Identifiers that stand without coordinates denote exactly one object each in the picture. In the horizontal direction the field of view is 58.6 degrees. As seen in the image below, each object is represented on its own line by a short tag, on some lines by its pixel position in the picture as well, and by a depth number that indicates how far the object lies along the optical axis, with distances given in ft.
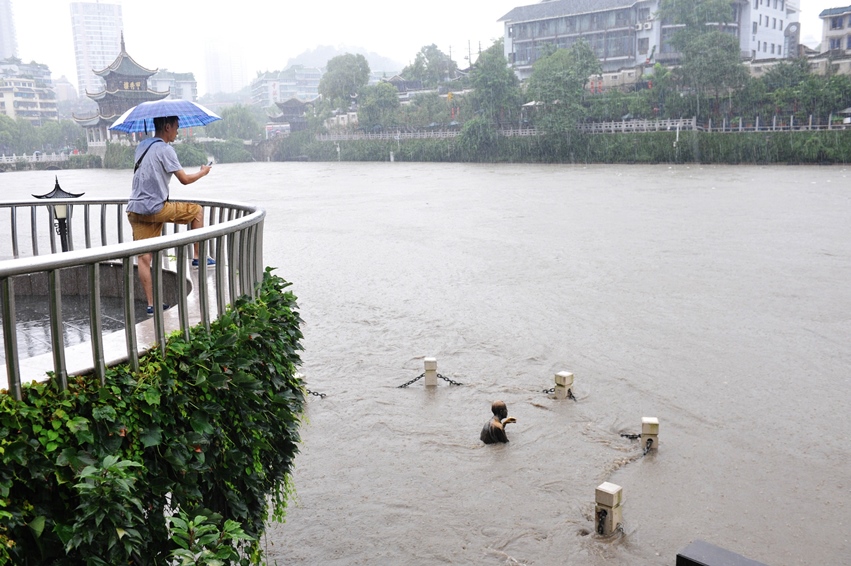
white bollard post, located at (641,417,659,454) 18.30
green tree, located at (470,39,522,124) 153.48
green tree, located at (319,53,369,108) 211.35
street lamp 21.59
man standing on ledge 15.55
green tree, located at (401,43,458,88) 211.00
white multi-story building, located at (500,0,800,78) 163.53
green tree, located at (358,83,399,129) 190.49
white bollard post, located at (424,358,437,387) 22.81
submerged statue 18.81
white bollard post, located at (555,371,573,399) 21.75
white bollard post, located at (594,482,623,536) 14.65
